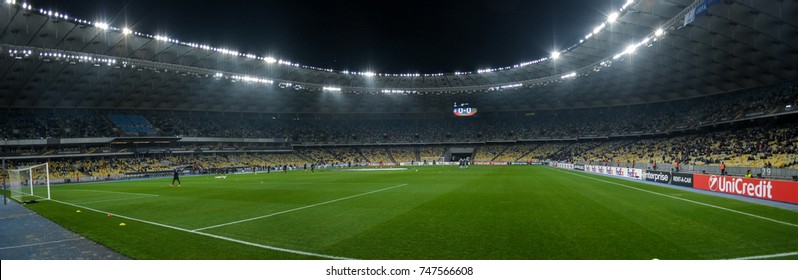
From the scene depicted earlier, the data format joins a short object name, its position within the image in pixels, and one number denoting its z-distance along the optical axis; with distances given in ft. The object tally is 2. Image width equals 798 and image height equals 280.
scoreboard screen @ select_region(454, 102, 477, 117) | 214.07
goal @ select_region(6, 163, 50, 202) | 75.61
